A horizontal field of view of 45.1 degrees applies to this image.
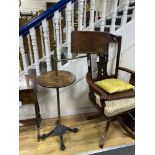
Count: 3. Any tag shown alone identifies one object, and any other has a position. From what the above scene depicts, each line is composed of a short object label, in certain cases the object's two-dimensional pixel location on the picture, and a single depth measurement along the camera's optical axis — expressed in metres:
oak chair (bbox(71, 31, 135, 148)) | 1.89
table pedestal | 1.82
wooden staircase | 2.07
